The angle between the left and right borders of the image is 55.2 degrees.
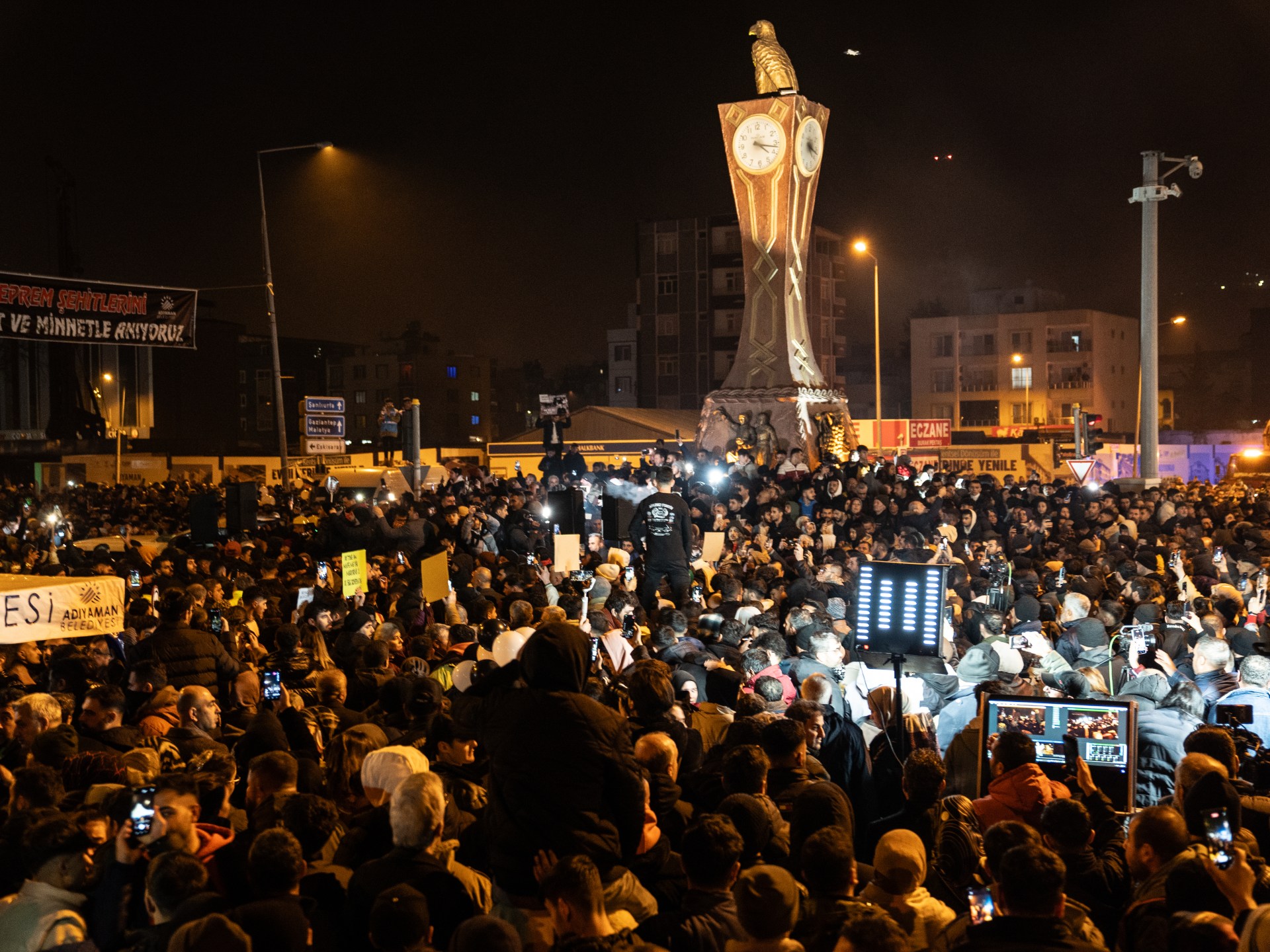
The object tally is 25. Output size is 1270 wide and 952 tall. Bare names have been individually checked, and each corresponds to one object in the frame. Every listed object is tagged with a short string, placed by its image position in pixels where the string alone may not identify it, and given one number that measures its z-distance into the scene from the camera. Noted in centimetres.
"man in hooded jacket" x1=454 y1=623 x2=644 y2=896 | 467
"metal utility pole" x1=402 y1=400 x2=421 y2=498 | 2125
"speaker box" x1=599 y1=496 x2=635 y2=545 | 1633
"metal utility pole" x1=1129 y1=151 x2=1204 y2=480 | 2602
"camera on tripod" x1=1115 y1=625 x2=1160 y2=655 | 916
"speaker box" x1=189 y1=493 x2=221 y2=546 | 1628
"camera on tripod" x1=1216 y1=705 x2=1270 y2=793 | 605
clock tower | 2947
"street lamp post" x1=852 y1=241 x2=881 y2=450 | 3072
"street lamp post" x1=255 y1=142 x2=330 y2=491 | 2319
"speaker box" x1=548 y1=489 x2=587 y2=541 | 1583
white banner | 822
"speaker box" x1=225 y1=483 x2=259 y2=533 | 1650
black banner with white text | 1834
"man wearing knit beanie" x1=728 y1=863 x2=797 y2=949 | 391
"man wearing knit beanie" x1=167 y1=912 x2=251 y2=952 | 376
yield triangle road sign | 2527
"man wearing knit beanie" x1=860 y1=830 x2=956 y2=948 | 430
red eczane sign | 4103
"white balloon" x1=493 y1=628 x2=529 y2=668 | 806
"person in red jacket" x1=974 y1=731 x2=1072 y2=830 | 546
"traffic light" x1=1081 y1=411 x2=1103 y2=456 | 2798
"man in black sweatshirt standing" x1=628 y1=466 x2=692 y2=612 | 1388
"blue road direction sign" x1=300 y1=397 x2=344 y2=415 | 2155
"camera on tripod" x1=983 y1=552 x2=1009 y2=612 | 1227
